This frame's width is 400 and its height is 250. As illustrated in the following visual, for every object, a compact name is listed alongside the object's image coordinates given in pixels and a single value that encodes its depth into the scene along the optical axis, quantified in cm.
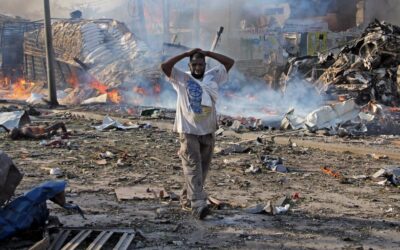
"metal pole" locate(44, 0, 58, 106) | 1675
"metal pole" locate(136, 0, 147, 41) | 3109
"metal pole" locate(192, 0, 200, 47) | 3115
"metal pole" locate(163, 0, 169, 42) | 2905
